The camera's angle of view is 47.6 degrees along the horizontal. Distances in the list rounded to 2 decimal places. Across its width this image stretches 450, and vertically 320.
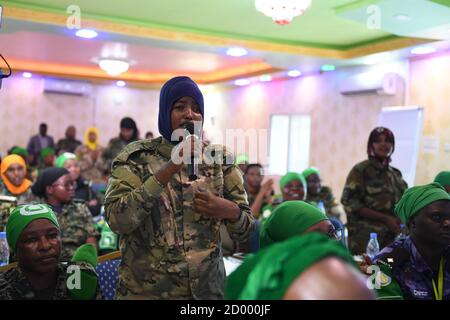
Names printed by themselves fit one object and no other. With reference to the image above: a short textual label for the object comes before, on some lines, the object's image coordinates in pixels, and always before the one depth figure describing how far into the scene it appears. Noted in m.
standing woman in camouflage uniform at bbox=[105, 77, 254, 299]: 1.62
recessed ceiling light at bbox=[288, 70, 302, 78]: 8.88
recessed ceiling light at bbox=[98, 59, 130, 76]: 9.03
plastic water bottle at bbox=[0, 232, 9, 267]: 3.05
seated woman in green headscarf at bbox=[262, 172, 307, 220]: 4.83
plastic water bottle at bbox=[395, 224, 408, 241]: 3.59
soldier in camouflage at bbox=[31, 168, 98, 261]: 3.68
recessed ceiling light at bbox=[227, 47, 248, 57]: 6.74
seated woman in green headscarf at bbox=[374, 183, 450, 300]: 2.05
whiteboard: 6.93
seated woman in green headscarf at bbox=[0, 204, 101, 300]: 1.98
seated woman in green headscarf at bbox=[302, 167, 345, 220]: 5.92
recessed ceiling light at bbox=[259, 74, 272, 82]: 9.68
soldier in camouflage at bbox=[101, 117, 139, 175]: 6.64
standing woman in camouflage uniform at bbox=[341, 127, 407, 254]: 3.97
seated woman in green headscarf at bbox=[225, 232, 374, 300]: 0.75
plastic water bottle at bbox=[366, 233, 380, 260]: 3.67
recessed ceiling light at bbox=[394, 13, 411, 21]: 4.82
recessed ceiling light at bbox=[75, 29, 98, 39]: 5.83
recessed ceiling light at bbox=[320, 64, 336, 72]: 8.08
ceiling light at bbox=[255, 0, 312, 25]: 4.38
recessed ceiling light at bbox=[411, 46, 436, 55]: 6.50
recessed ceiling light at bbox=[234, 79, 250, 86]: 10.41
